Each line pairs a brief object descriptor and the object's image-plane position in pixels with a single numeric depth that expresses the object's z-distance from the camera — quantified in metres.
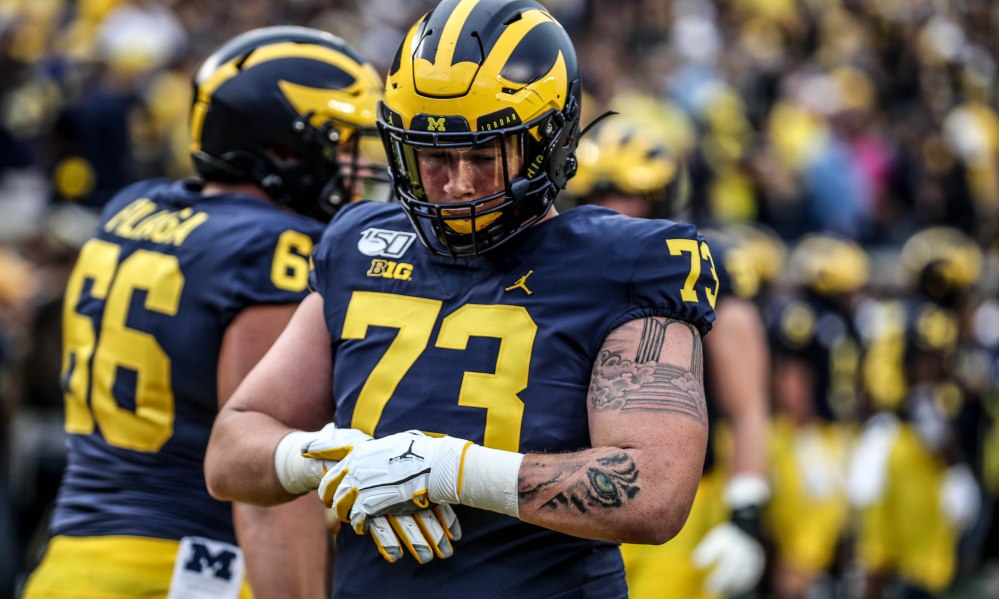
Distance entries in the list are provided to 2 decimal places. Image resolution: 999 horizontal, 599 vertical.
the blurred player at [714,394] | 10.77
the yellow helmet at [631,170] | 11.16
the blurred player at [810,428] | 18.98
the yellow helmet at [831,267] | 20.91
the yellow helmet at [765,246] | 20.66
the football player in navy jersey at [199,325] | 7.07
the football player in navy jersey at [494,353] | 5.38
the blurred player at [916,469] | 17.89
